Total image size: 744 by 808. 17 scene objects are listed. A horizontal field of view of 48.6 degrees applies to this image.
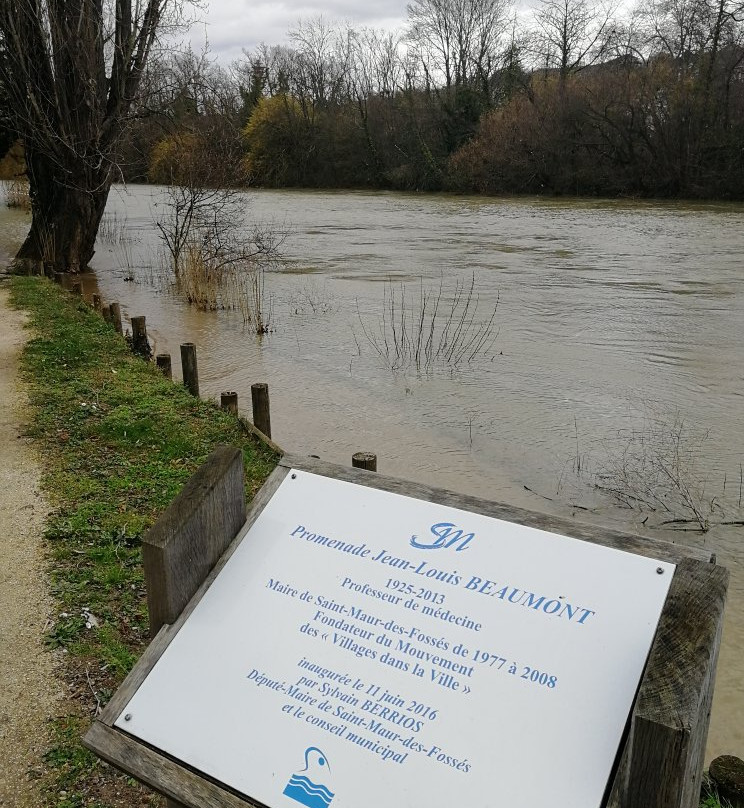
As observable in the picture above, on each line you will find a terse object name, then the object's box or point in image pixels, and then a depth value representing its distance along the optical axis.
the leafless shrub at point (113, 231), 25.38
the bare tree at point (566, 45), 54.81
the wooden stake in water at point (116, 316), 11.74
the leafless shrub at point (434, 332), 11.78
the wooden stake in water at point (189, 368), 8.39
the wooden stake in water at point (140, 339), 10.45
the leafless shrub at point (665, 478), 6.76
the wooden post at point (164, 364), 8.94
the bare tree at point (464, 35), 57.91
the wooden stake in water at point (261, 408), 7.05
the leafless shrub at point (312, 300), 15.21
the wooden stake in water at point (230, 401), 7.39
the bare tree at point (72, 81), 14.78
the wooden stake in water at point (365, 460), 3.85
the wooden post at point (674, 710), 1.58
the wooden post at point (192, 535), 2.21
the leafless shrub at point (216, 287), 14.90
